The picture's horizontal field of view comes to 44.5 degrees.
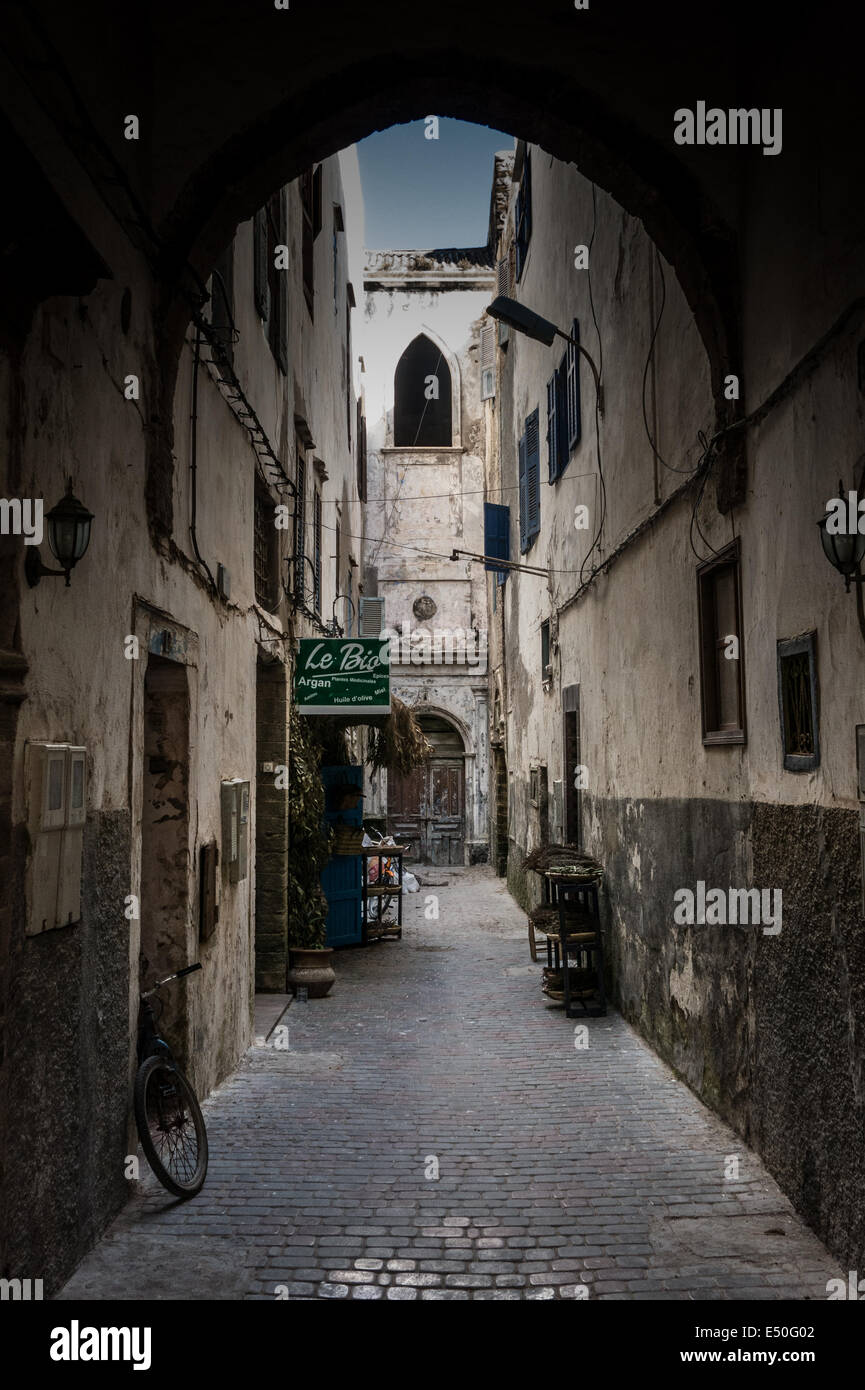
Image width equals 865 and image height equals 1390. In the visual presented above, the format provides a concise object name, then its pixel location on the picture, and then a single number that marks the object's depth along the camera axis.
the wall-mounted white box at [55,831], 3.99
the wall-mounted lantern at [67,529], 4.07
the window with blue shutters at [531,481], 15.49
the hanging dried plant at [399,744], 13.67
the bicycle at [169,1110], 5.39
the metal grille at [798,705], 5.04
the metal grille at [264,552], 10.01
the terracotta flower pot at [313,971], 10.57
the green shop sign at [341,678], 11.05
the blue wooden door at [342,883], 13.23
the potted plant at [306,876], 10.69
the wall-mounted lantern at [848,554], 4.19
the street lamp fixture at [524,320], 10.70
